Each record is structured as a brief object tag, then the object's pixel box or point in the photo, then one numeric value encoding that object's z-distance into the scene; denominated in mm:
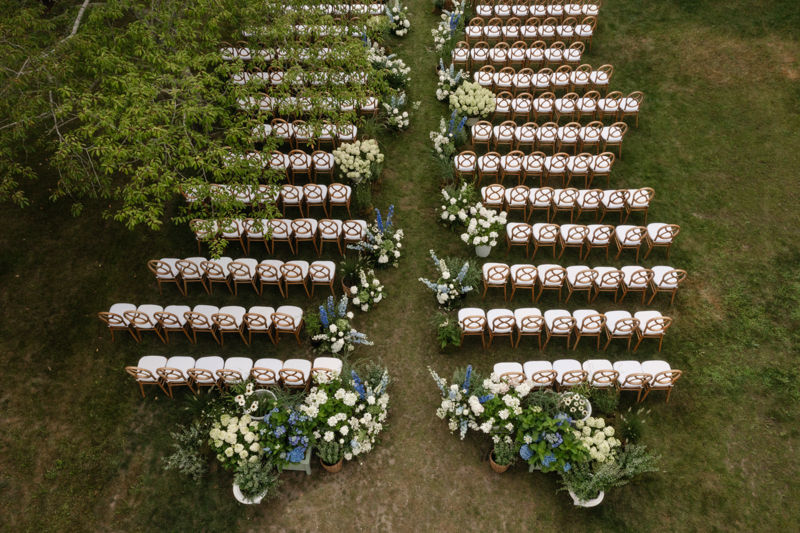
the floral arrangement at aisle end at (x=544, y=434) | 6562
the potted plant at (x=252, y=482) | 6520
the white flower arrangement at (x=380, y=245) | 9125
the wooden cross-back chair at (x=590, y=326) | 7906
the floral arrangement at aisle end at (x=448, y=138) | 10628
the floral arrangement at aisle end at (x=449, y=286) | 8469
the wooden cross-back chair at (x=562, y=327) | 7902
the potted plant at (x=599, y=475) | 6418
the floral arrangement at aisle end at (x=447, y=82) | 12062
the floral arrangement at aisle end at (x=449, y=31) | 13312
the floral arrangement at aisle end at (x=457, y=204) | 9547
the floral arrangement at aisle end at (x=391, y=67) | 11898
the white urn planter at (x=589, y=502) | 6559
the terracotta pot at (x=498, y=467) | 7023
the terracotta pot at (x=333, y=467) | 7070
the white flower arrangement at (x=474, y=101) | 10906
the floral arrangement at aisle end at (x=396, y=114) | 11391
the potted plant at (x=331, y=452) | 6863
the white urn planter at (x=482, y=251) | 9227
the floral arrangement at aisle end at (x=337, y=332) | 7906
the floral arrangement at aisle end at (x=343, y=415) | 6841
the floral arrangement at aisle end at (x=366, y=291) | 8664
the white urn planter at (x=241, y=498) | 6559
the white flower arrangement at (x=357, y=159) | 9695
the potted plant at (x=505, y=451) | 6883
